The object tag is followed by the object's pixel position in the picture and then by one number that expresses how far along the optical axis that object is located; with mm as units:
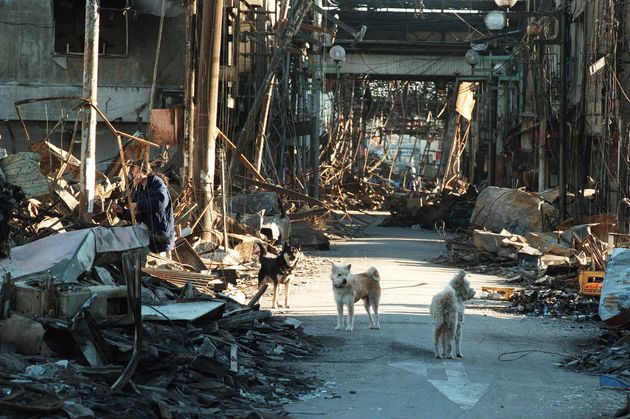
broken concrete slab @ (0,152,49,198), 16922
